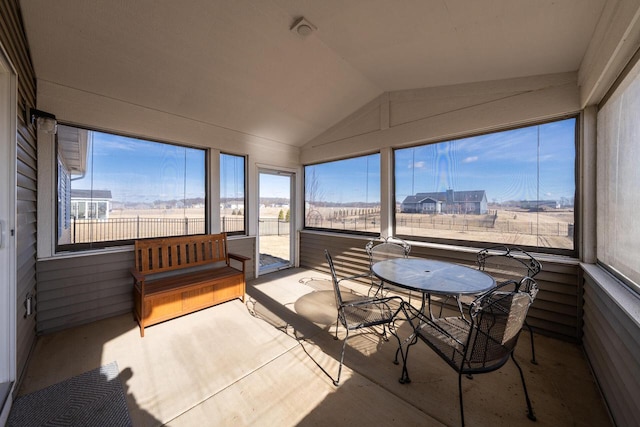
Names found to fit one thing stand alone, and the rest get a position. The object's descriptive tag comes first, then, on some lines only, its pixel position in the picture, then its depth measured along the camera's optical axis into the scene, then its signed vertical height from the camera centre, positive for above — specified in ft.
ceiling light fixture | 7.87 +5.96
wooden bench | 9.04 -2.74
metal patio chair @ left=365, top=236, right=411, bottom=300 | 11.40 -1.75
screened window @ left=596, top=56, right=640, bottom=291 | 5.36 +0.78
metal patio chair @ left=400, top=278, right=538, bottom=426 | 4.74 -2.86
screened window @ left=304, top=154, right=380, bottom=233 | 14.03 +1.10
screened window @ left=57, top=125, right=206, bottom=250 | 9.27 +0.98
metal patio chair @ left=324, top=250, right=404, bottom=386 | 6.51 -2.91
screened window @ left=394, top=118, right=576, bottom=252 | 8.73 +1.00
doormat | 5.24 -4.32
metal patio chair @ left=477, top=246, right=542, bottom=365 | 8.89 -1.83
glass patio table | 6.38 -1.89
